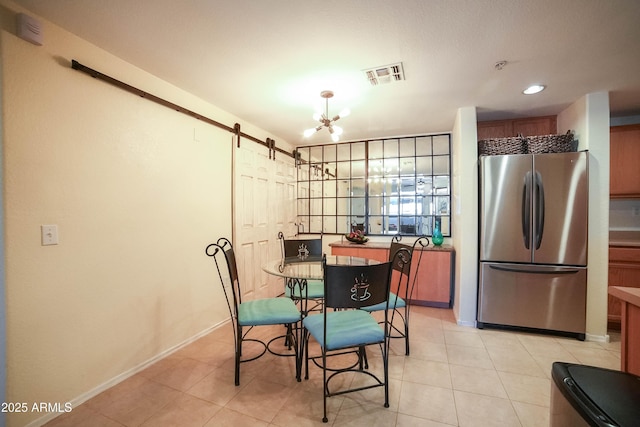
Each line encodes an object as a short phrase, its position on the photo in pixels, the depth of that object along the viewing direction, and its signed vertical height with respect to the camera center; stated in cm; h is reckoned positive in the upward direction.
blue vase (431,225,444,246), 368 -34
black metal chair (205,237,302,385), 193 -78
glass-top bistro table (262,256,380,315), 202 -48
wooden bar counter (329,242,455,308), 343 -85
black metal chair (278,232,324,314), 255 -48
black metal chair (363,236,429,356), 223 -77
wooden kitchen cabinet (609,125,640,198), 298 +61
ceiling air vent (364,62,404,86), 211 +117
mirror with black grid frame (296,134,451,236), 407 +43
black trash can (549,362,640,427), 70 -54
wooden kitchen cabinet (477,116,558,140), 319 +108
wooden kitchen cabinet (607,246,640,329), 269 -60
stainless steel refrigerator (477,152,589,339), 258 -28
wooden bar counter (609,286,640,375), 118 -54
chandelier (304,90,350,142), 248 +91
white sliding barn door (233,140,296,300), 320 +1
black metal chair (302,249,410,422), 157 -55
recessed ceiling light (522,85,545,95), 244 +118
